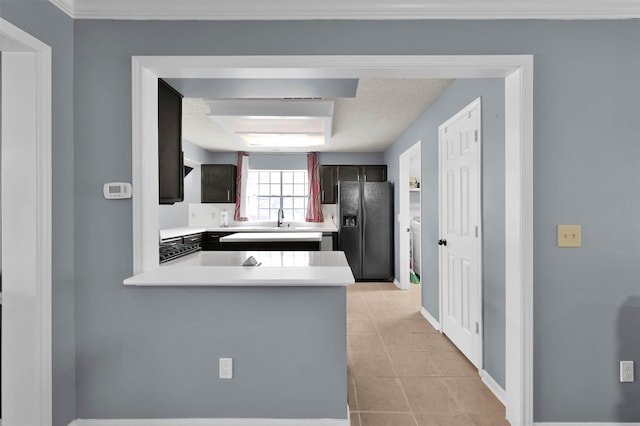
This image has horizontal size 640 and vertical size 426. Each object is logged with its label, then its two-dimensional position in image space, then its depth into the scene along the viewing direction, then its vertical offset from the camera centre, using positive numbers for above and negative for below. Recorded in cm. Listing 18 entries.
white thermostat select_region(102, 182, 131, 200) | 204 +14
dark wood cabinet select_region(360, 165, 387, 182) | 671 +79
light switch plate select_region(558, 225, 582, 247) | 202 -12
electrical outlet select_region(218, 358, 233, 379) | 204 -86
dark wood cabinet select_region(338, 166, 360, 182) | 674 +78
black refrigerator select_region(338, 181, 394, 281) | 618 -21
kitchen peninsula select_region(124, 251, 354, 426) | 203 -74
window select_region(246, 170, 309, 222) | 717 +42
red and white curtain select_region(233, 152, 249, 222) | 687 +57
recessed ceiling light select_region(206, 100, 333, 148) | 374 +109
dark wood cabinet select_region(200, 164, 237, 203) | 675 +62
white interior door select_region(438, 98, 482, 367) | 287 -14
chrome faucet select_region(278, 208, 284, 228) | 692 -4
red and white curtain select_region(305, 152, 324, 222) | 688 +46
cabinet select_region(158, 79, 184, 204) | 254 +52
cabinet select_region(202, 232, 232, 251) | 616 -43
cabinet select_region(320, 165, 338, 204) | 684 +62
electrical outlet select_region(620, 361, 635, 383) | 201 -87
